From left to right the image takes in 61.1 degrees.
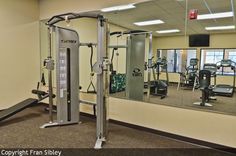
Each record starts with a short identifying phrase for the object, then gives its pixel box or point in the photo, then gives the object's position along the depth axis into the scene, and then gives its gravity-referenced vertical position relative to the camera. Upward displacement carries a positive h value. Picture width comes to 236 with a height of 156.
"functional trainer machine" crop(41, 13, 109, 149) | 3.93 -0.15
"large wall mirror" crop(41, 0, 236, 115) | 3.61 +0.26
